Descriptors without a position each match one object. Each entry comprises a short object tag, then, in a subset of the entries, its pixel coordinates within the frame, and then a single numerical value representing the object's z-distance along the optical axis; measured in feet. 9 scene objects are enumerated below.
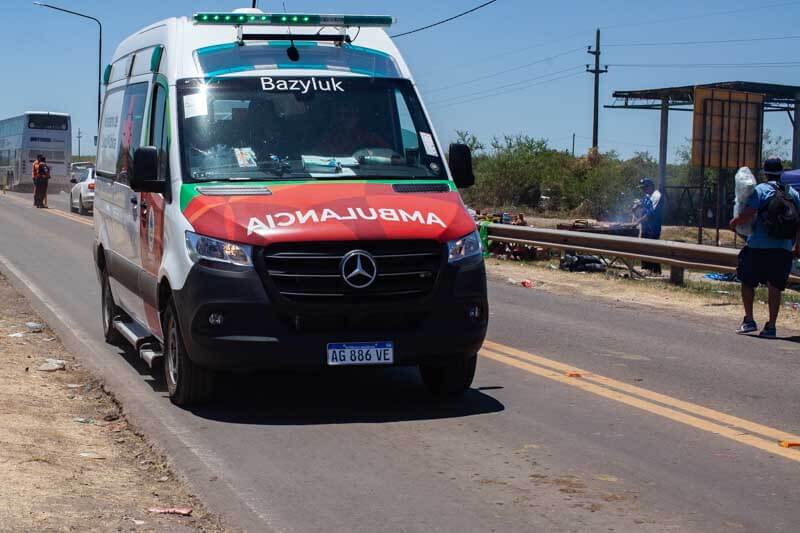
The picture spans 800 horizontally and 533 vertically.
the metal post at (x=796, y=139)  118.98
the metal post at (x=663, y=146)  116.47
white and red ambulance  23.41
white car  124.06
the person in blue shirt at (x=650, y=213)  66.28
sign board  103.50
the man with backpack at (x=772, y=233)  37.11
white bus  194.39
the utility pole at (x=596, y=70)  205.71
